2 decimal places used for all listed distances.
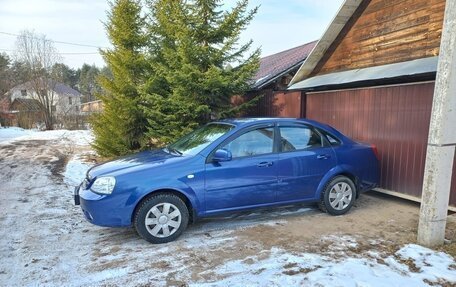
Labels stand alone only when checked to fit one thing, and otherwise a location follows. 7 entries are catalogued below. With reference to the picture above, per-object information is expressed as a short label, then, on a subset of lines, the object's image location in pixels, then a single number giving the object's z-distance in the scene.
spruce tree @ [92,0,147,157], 10.60
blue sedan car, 4.23
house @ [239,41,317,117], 9.14
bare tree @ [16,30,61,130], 30.31
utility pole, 3.87
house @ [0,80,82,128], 30.42
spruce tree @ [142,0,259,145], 8.32
